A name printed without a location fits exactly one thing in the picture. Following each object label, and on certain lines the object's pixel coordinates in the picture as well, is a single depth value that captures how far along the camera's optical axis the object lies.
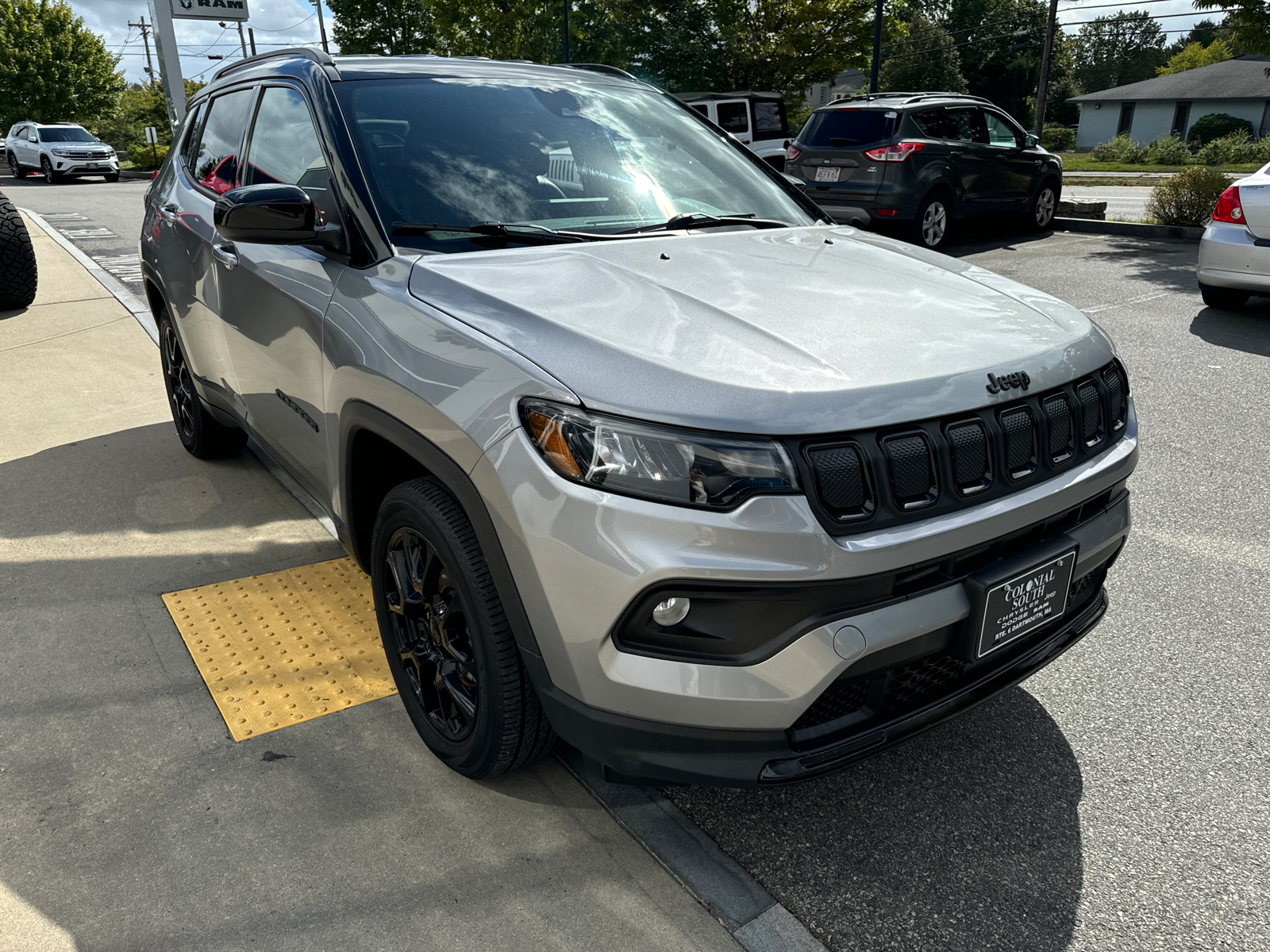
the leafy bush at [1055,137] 52.78
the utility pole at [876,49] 23.20
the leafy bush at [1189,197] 11.35
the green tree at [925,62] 56.06
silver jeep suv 1.80
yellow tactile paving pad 2.84
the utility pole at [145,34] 70.07
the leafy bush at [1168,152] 40.41
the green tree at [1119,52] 87.06
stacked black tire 7.73
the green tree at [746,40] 30.41
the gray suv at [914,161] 10.40
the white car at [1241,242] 6.76
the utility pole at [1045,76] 27.09
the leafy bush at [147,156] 35.19
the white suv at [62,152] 26.91
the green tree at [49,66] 43.38
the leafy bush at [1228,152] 36.50
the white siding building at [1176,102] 48.94
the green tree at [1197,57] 70.00
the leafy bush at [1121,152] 45.56
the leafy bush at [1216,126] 46.19
